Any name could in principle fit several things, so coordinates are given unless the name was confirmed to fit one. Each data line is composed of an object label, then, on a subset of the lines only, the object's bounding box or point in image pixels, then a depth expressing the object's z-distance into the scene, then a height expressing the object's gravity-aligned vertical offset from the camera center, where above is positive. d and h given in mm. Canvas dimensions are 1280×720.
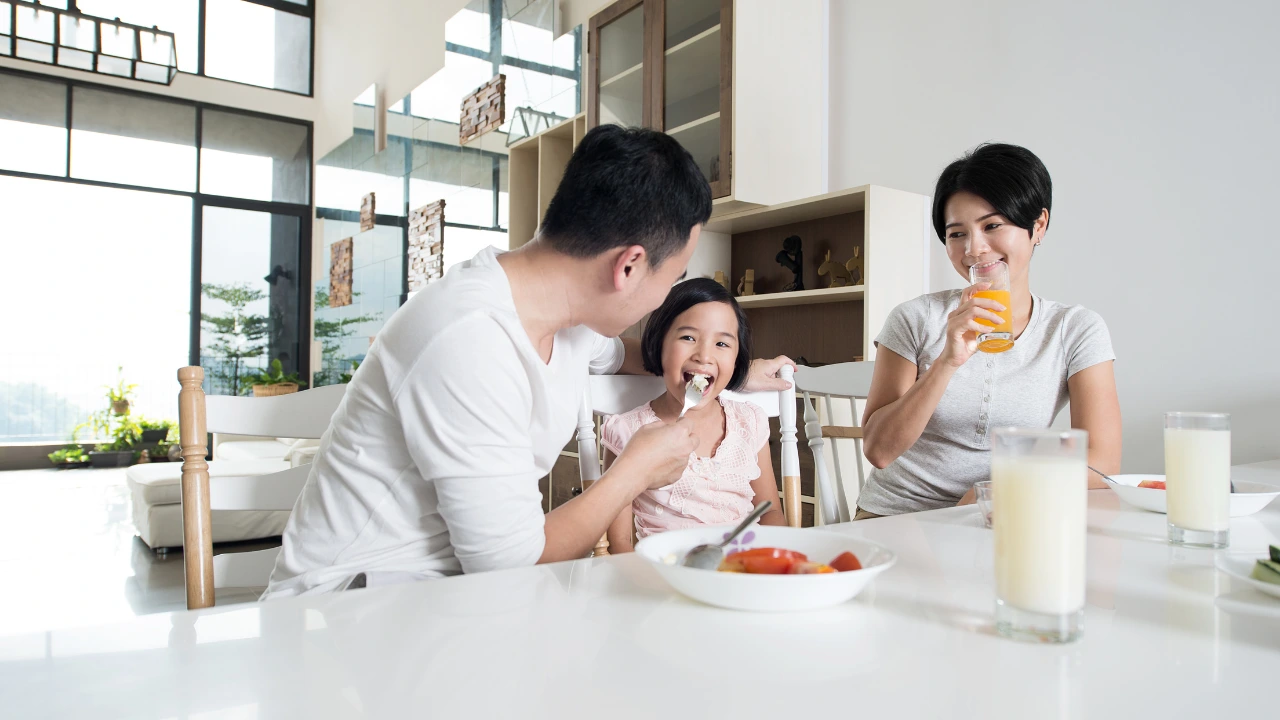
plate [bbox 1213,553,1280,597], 646 -175
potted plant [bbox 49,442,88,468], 6984 -900
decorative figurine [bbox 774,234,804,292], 3039 +397
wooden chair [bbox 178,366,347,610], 914 -98
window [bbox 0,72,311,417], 6793 +979
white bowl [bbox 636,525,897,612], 581 -165
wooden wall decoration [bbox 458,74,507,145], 4562 +1463
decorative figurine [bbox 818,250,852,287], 2852 +322
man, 863 -54
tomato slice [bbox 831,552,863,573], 655 -163
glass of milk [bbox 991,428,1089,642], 534 -114
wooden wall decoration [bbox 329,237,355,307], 6652 +712
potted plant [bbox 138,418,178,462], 7281 -768
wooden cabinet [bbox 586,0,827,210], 2891 +1022
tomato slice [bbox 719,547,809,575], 630 -159
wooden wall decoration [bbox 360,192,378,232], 6211 +1130
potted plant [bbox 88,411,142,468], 7090 -822
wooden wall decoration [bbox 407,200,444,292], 5246 +761
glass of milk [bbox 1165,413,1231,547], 845 -117
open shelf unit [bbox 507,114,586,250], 4148 +992
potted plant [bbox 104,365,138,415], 7188 -367
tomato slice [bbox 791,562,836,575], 619 -160
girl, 1496 -121
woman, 1496 -11
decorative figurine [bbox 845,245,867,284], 2754 +330
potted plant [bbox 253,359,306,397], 6895 -223
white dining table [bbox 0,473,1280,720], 446 -190
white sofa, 3918 -777
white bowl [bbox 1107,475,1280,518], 974 -161
